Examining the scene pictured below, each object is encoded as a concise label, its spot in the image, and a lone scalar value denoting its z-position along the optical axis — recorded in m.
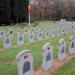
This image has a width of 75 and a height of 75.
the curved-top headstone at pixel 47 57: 4.18
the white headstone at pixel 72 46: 5.81
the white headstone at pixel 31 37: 8.05
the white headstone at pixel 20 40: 7.41
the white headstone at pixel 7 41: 6.83
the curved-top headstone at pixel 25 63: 3.29
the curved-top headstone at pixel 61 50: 5.06
